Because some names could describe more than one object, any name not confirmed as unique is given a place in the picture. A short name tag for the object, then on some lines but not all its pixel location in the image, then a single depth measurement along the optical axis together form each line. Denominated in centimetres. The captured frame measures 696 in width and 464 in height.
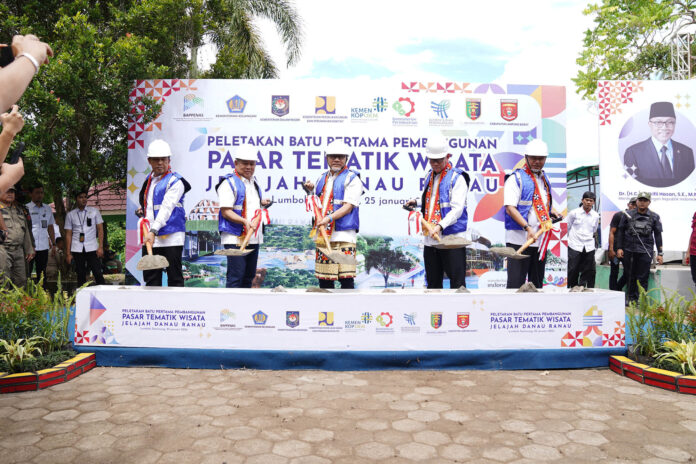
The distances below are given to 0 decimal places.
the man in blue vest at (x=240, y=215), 437
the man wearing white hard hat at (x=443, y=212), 431
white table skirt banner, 358
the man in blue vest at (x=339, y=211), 433
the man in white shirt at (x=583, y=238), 659
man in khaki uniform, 536
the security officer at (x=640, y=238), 630
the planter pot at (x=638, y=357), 357
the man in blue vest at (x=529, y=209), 448
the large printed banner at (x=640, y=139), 656
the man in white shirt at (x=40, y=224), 634
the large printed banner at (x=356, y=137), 619
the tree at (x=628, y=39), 1309
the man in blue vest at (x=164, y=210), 426
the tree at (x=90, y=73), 586
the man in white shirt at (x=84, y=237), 632
